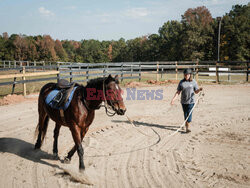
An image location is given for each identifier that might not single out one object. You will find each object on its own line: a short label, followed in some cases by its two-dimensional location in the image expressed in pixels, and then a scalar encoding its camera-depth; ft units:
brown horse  13.15
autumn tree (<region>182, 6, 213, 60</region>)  128.57
